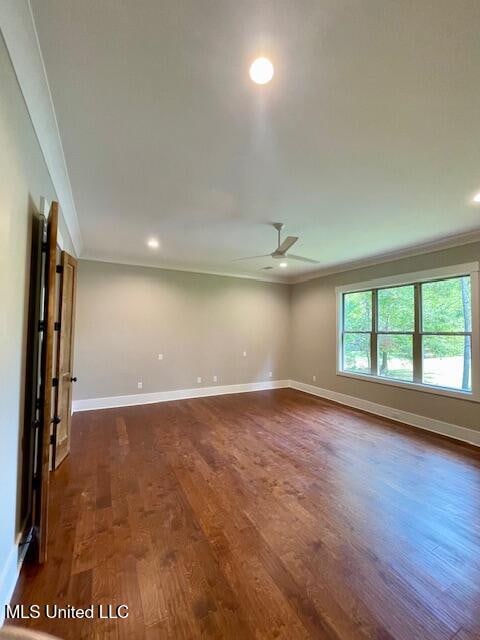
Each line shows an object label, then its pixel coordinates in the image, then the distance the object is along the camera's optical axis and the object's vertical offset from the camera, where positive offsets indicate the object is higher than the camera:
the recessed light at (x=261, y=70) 1.38 +1.36
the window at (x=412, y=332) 3.96 +0.00
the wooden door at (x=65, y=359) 2.57 -0.32
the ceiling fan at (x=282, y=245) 3.50 +1.14
